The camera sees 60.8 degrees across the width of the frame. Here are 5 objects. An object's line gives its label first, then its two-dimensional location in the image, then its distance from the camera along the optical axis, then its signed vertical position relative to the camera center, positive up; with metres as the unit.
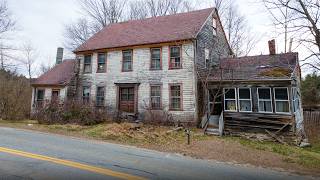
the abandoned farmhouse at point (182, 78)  16.70 +2.33
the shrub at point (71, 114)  18.42 -0.34
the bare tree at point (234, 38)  32.66 +9.04
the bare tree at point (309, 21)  12.60 +4.31
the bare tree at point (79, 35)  40.15 +10.92
